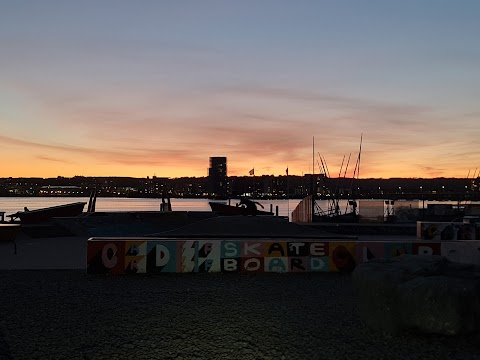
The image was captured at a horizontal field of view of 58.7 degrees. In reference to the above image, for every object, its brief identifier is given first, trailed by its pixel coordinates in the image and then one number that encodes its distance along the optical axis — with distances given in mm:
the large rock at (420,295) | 7805
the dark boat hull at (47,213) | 32188
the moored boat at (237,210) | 36875
